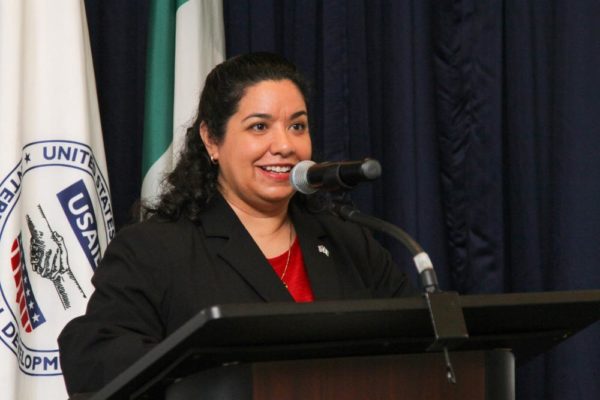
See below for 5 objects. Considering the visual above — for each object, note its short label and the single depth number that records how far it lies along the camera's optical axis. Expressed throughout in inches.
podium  91.0
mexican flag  202.3
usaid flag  177.7
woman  138.5
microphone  111.6
